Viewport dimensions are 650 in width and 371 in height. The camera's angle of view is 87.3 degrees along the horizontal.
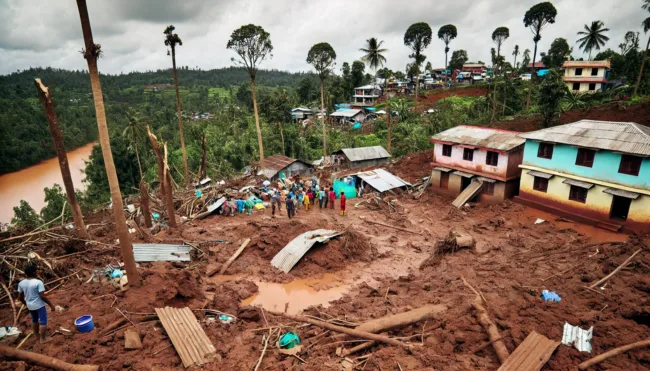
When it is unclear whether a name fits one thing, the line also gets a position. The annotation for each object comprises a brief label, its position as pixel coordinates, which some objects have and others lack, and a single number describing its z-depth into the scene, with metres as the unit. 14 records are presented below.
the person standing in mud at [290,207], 16.94
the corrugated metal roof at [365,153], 28.55
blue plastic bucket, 7.24
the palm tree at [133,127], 31.52
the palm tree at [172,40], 20.06
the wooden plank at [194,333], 7.11
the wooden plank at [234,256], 12.60
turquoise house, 14.34
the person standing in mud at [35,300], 6.66
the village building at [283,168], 26.42
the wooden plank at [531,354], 6.33
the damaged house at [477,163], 19.19
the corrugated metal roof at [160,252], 11.85
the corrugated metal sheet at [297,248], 12.84
